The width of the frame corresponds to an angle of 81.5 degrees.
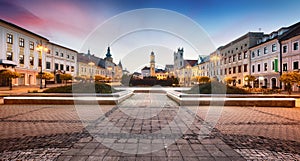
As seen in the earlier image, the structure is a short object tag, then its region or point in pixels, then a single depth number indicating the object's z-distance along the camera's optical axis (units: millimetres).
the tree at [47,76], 25953
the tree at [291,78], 16719
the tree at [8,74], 22625
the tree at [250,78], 28153
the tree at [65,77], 33000
